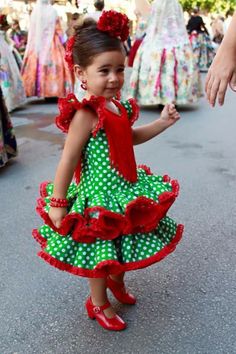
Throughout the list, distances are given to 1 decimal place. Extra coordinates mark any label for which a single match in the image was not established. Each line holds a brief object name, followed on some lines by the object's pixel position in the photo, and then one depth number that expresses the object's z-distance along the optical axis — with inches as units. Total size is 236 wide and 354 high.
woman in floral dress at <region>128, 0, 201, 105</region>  267.4
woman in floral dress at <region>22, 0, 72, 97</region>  303.4
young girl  67.5
